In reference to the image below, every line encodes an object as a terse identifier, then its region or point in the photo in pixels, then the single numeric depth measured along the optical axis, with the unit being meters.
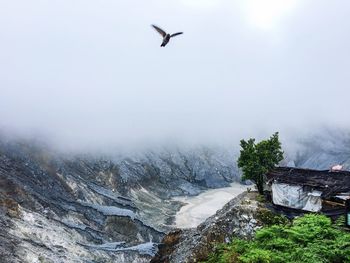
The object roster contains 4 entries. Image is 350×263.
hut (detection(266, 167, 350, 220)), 36.62
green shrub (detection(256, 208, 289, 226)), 33.97
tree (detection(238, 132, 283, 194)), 46.16
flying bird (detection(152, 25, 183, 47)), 12.75
